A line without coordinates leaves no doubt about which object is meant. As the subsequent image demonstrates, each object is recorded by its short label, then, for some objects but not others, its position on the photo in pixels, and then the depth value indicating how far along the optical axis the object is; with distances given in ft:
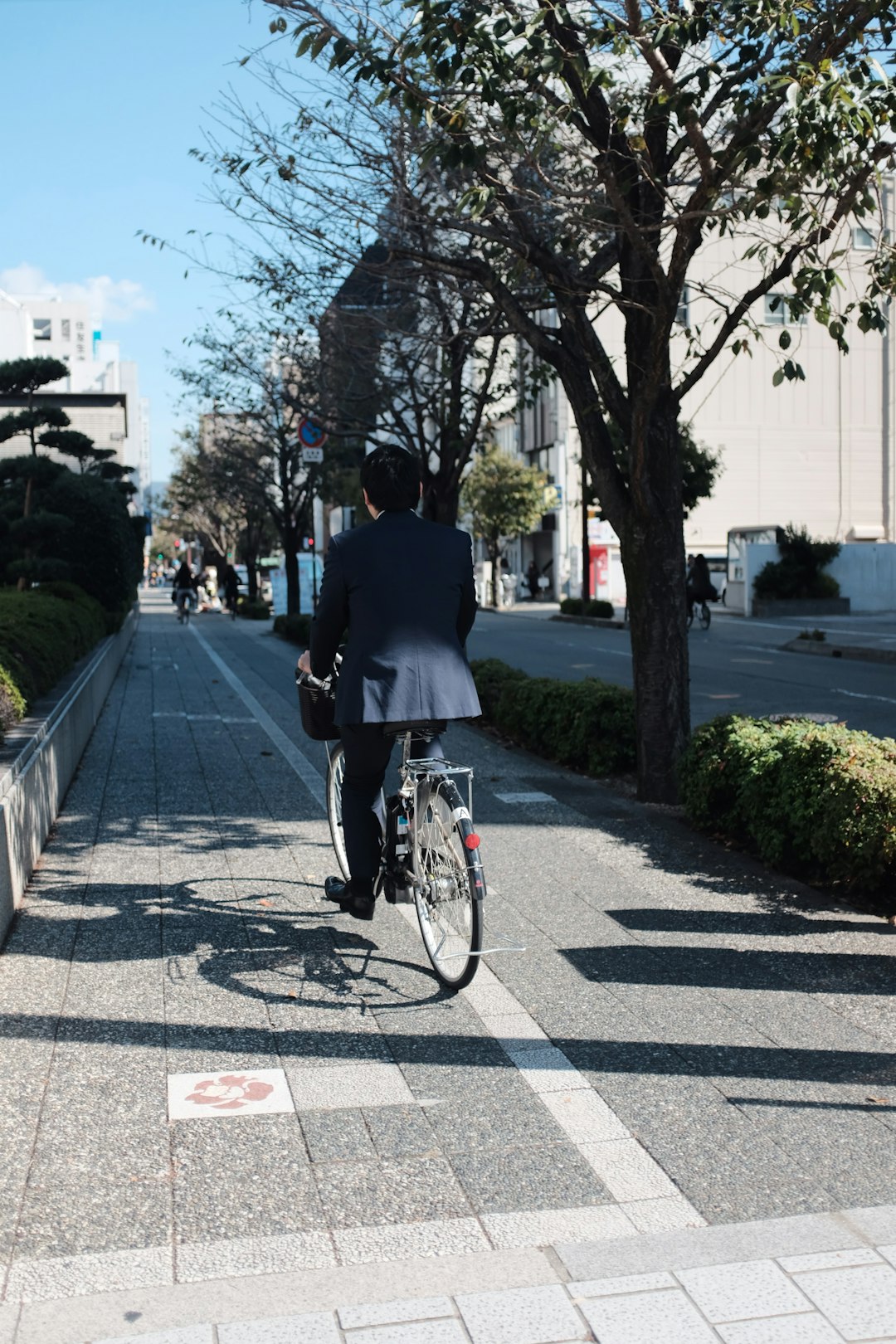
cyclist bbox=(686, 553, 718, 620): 103.24
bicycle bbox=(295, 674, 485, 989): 15.37
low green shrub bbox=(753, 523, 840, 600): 123.65
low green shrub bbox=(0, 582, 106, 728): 28.02
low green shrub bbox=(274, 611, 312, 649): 86.90
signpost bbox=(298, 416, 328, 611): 71.41
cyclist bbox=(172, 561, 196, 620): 136.56
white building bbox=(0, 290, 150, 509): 161.68
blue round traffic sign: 70.86
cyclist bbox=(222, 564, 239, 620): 162.91
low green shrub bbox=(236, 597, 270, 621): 149.27
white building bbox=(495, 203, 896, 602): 185.98
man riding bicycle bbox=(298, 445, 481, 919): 16.26
